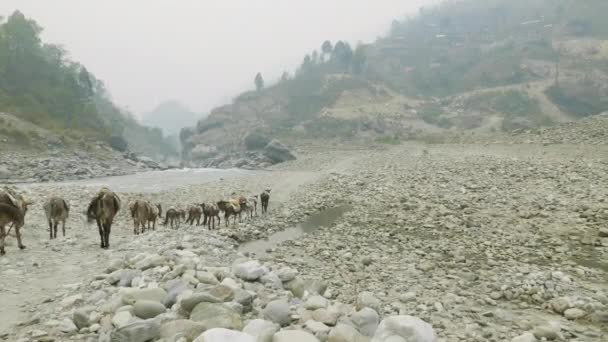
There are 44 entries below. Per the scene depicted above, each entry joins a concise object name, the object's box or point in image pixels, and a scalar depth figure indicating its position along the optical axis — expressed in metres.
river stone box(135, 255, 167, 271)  7.00
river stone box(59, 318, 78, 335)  4.86
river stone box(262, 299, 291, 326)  5.29
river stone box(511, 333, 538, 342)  5.57
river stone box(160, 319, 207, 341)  4.30
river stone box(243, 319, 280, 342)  4.45
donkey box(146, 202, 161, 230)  14.28
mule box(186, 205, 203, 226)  16.47
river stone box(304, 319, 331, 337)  4.91
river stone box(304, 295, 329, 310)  5.78
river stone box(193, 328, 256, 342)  4.00
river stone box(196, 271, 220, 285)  6.33
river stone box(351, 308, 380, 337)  5.27
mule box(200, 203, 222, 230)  16.02
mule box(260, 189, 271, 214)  19.45
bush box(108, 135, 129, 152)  56.71
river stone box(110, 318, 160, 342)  4.36
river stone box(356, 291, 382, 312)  6.28
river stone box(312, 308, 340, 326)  5.23
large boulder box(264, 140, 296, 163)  55.91
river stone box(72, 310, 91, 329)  4.98
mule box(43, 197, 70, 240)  12.37
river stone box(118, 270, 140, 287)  6.42
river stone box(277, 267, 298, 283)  7.48
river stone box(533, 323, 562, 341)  5.87
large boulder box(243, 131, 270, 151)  65.56
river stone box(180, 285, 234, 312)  5.08
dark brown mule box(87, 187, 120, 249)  9.70
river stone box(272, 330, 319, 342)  4.36
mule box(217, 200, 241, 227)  16.53
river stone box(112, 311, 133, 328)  4.70
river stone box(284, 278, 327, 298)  7.12
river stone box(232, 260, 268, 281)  7.08
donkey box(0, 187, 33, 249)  8.97
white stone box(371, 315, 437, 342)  4.75
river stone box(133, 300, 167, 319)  4.98
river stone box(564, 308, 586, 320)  6.66
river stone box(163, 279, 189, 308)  5.50
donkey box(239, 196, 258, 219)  18.02
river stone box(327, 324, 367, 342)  4.69
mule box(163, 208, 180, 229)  16.45
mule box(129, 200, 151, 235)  13.75
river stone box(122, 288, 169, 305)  5.32
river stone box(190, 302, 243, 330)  4.65
